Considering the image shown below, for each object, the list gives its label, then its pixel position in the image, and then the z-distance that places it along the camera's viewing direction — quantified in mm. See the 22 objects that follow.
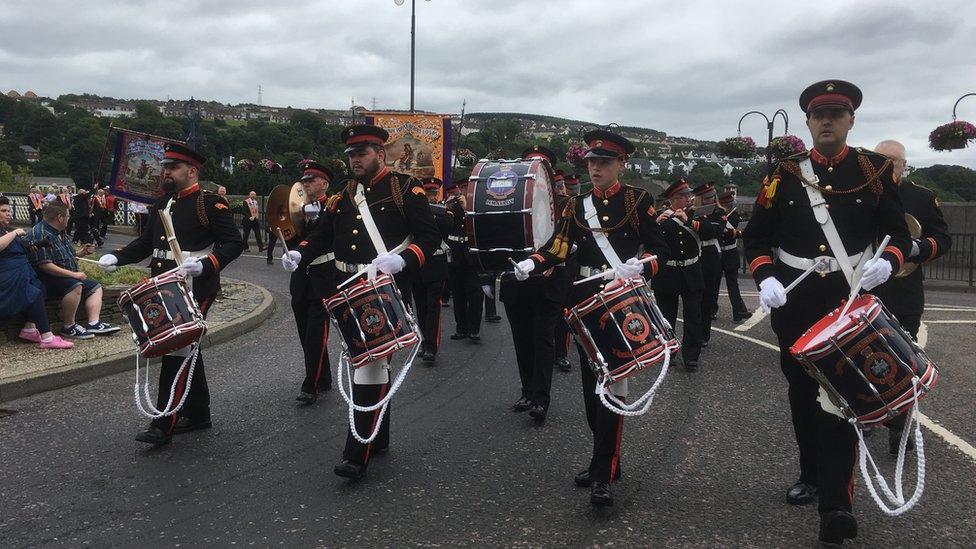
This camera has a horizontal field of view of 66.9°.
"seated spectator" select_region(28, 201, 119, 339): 7859
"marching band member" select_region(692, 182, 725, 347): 9047
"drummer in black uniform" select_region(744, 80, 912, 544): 3463
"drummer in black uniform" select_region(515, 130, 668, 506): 4414
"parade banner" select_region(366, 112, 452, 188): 13406
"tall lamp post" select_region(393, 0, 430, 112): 22172
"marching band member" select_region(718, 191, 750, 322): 10148
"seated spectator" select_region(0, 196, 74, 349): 7277
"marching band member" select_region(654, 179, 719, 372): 7598
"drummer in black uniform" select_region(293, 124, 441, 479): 4684
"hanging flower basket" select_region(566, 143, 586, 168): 9016
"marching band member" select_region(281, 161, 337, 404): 6145
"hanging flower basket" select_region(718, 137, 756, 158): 14766
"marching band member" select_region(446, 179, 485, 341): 9141
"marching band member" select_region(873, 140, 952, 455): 4824
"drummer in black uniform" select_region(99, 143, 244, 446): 5164
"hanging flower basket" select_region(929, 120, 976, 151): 12805
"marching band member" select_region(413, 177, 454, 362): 8125
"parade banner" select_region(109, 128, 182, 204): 8719
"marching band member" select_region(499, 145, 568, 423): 5512
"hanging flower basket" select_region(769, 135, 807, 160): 12078
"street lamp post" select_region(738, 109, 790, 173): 16653
